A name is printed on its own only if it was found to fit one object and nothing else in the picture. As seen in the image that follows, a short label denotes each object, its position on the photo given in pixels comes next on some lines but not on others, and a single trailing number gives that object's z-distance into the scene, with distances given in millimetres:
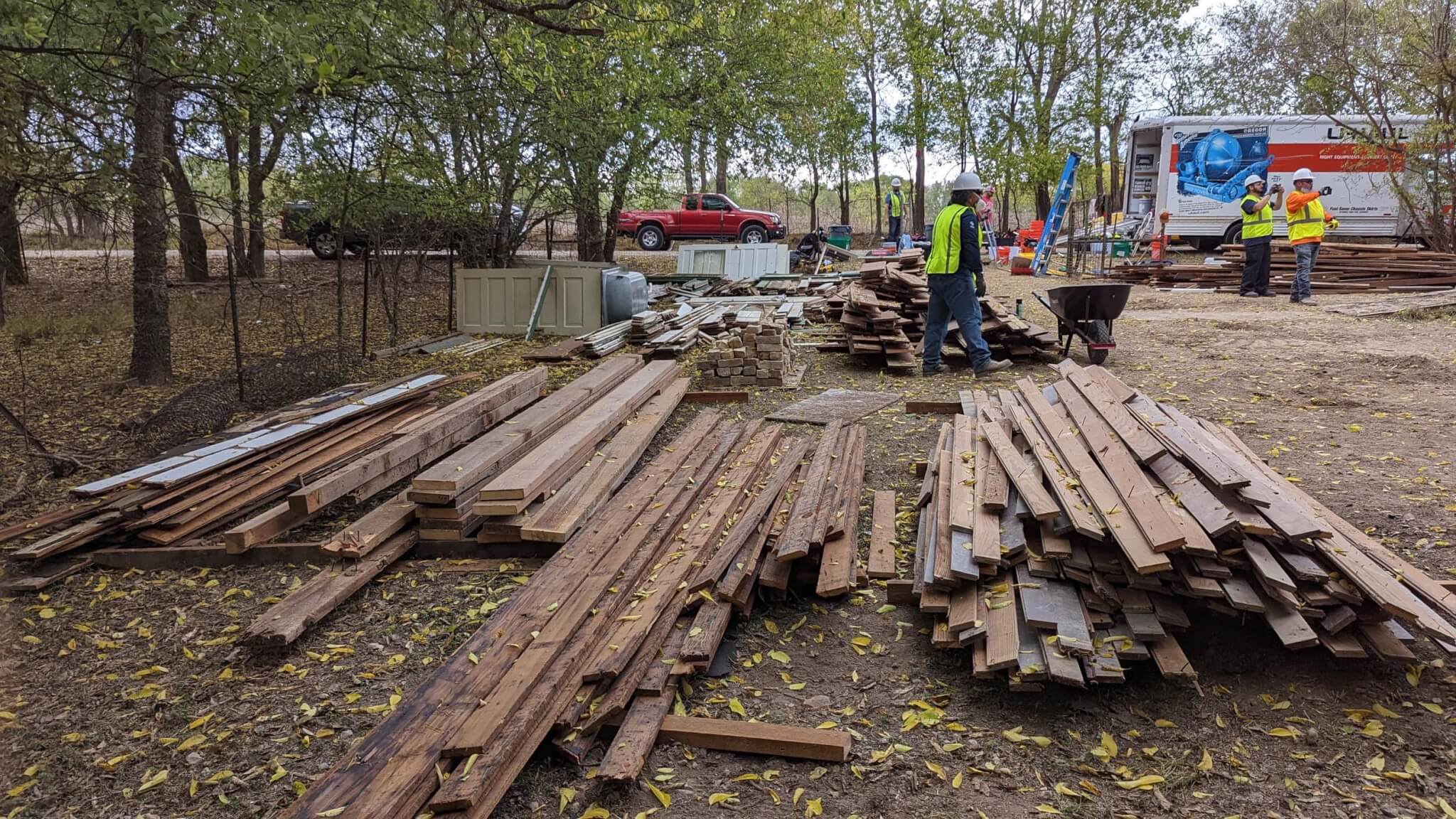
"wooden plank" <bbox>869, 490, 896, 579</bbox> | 4422
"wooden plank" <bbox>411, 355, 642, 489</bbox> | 4816
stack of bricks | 8969
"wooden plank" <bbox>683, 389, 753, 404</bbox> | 8398
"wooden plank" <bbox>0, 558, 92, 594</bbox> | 4480
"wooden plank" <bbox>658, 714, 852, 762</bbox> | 3090
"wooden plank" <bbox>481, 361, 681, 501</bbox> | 4766
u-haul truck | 20406
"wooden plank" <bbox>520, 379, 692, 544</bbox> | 4578
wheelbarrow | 8898
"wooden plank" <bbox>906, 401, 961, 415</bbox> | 7562
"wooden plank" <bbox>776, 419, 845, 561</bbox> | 4113
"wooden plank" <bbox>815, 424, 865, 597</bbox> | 4090
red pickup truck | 24953
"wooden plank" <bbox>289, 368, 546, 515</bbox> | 5047
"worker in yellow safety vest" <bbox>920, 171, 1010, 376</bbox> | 8602
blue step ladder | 17375
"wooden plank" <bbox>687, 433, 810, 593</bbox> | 4059
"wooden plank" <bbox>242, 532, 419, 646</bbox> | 3775
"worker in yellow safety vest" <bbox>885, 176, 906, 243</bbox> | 24109
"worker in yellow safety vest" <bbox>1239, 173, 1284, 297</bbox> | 13773
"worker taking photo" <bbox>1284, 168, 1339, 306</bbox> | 13633
